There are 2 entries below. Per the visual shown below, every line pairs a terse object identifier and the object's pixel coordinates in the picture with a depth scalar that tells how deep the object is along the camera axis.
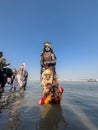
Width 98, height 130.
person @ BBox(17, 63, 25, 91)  5.95
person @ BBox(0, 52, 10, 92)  3.97
